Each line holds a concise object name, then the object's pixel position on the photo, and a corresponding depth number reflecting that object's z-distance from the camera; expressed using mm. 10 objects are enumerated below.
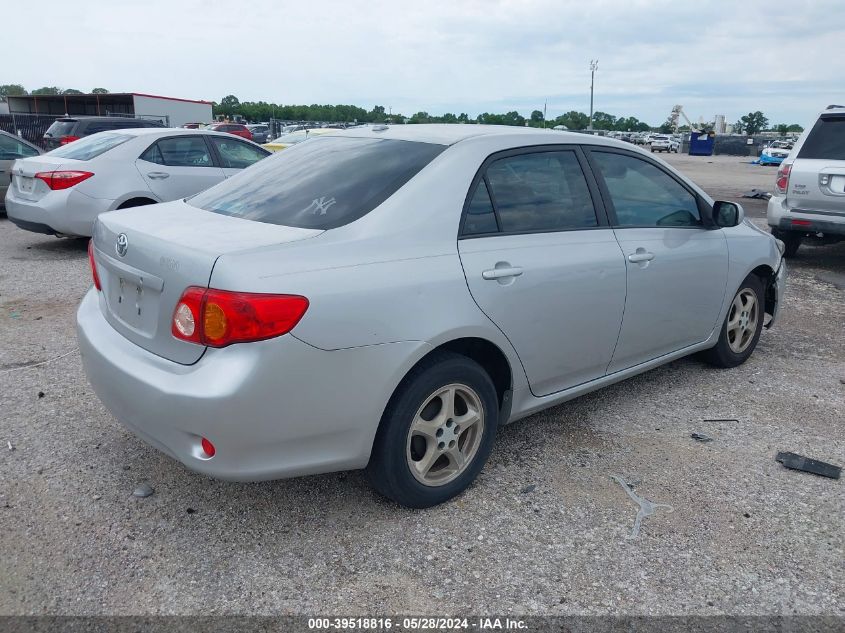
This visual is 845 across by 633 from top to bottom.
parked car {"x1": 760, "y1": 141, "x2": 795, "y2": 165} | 42125
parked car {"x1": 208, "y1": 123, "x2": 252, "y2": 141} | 31469
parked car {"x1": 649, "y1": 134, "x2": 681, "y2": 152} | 62038
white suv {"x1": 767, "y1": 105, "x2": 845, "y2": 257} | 8156
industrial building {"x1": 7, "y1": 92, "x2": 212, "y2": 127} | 44781
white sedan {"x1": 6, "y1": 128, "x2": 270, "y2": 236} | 8156
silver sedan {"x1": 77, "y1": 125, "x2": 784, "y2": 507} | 2643
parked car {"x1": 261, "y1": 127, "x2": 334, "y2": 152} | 15535
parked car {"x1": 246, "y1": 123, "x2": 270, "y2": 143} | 38650
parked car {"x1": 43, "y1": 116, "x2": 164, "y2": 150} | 16931
